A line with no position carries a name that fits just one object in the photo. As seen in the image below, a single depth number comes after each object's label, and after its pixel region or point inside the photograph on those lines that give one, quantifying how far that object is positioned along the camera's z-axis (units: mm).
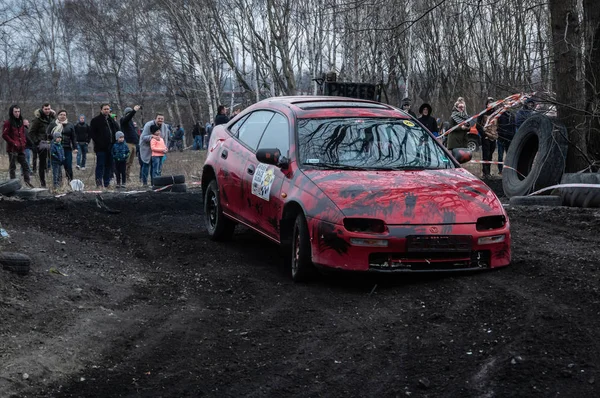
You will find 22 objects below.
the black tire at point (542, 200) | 12773
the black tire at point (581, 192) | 12242
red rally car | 7547
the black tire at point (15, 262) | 7570
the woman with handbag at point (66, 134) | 18672
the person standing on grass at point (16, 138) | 18719
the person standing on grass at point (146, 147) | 20203
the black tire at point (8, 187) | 13875
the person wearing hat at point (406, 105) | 20984
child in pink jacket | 20188
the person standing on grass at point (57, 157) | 18344
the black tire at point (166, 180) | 17156
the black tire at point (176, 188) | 16859
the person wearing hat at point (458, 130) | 20750
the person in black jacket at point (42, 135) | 19016
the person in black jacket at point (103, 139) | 18562
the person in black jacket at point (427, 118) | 19344
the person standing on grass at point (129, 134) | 20516
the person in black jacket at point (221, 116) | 23364
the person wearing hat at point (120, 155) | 18938
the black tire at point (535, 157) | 13859
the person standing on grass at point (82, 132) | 26000
